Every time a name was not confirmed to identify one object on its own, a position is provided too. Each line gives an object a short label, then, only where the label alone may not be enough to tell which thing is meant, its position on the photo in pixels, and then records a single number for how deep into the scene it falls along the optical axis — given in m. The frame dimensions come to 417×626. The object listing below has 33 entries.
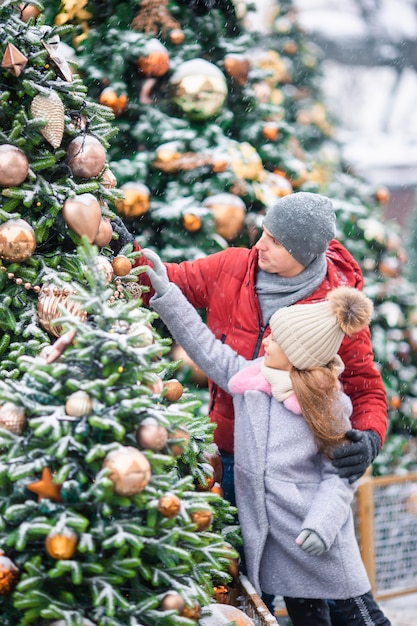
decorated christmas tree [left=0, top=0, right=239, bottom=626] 3.83
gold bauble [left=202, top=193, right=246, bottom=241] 5.43
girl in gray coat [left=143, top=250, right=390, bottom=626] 4.48
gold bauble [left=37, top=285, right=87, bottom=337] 4.18
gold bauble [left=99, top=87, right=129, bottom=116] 5.44
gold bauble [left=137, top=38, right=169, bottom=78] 5.47
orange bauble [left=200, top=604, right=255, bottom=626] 4.18
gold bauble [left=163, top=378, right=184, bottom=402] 4.28
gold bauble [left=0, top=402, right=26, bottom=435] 3.90
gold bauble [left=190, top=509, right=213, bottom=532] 4.07
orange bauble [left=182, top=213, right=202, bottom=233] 5.40
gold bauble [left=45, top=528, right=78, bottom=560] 3.78
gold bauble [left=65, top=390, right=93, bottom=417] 3.86
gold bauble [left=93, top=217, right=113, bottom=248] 4.32
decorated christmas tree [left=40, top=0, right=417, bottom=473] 5.45
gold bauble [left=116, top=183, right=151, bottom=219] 5.34
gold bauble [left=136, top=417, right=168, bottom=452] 3.89
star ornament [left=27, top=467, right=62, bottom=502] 3.84
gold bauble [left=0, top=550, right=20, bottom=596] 3.82
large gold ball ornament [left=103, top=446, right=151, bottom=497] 3.80
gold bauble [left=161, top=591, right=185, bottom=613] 3.90
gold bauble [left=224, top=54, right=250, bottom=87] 5.75
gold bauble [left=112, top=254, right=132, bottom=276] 4.36
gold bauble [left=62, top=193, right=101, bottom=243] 4.23
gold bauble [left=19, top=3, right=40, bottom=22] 4.66
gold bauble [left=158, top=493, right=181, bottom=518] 3.89
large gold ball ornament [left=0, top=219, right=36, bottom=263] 4.16
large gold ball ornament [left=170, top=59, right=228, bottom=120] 5.48
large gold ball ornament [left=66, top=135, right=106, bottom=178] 4.31
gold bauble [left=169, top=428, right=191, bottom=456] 4.02
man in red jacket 4.67
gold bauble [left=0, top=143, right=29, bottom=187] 4.17
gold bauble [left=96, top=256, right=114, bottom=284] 4.26
